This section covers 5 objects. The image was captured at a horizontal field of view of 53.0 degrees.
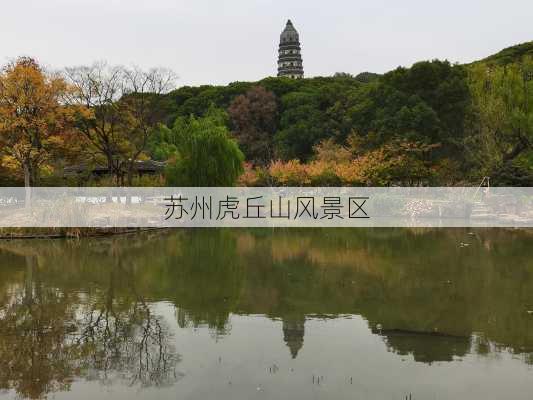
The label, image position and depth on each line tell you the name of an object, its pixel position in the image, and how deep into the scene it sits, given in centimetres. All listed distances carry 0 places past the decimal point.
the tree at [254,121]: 4875
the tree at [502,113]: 2956
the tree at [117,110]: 2669
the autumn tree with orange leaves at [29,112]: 2303
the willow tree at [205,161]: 2727
